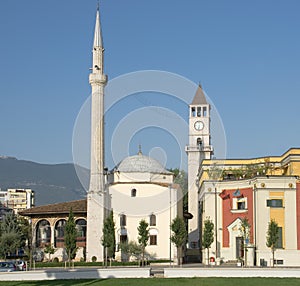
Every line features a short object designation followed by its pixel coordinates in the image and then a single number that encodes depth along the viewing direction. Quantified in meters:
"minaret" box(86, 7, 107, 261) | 63.59
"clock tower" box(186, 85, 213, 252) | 83.25
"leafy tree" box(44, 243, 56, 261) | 63.37
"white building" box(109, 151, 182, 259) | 64.06
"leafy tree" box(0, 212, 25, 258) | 72.00
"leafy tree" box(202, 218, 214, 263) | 55.53
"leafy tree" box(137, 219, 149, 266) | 57.59
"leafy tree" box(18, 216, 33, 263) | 66.30
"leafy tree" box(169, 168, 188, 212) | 81.75
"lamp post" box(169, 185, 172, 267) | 62.00
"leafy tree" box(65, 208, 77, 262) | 55.97
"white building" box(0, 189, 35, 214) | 175.88
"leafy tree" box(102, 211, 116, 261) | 57.69
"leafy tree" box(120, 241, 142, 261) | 60.47
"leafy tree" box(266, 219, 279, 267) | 51.44
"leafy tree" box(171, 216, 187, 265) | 57.31
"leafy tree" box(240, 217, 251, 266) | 54.16
